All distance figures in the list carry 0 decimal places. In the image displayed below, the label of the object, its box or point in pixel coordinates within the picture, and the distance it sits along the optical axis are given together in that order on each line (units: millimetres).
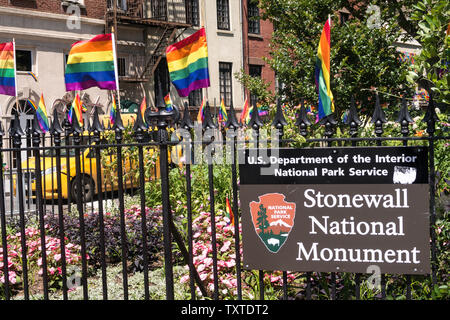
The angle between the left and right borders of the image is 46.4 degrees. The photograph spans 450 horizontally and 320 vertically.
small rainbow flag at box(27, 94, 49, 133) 11172
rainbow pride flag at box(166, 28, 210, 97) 7605
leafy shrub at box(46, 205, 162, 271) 5625
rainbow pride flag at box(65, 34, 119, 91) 8688
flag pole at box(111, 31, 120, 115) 8284
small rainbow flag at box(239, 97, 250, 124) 13727
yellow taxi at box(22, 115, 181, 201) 7621
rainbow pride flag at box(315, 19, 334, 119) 6004
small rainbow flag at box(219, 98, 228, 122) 12489
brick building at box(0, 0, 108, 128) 19312
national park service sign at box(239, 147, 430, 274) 3309
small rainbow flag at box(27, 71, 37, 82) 18578
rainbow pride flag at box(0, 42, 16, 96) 11117
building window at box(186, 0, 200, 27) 25033
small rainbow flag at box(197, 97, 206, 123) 9613
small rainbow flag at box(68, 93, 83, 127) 9637
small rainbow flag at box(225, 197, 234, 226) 5247
